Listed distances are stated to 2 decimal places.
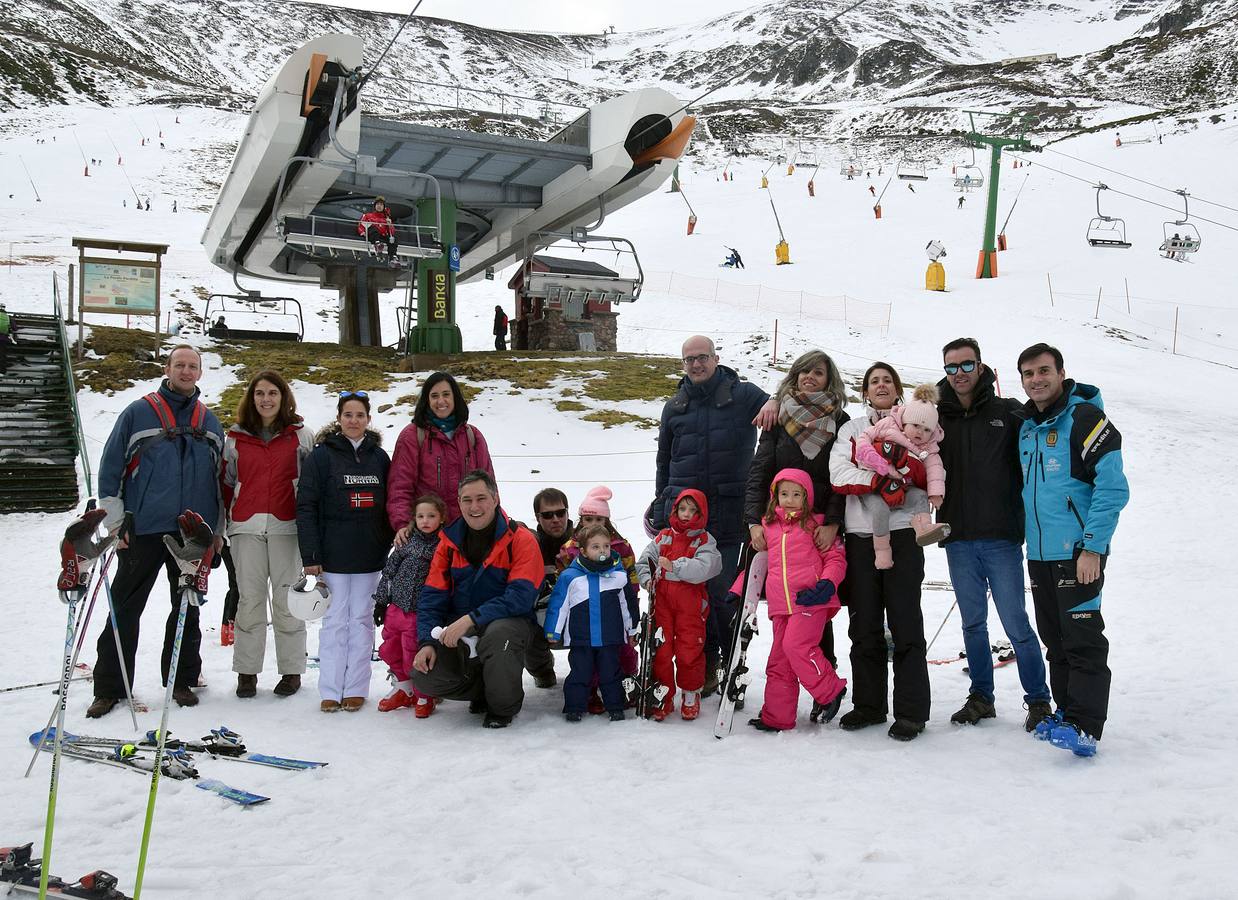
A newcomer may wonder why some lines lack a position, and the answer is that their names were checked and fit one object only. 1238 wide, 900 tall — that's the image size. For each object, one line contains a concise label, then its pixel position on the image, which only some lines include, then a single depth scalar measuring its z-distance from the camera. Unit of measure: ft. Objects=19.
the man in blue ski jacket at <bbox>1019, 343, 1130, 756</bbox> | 12.17
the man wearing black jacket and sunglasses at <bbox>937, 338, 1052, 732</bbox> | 13.76
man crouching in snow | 14.47
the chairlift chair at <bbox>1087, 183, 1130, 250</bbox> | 100.07
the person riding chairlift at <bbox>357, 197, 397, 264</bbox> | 46.24
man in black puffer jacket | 16.07
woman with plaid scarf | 14.74
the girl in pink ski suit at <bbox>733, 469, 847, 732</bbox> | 13.92
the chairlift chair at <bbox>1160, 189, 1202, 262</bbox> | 95.81
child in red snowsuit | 15.16
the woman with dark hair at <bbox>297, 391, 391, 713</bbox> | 15.48
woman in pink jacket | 15.94
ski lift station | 42.86
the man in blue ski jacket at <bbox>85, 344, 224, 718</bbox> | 14.92
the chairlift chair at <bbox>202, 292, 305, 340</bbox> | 59.82
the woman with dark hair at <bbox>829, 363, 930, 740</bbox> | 13.58
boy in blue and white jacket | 14.97
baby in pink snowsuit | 13.57
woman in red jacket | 15.88
